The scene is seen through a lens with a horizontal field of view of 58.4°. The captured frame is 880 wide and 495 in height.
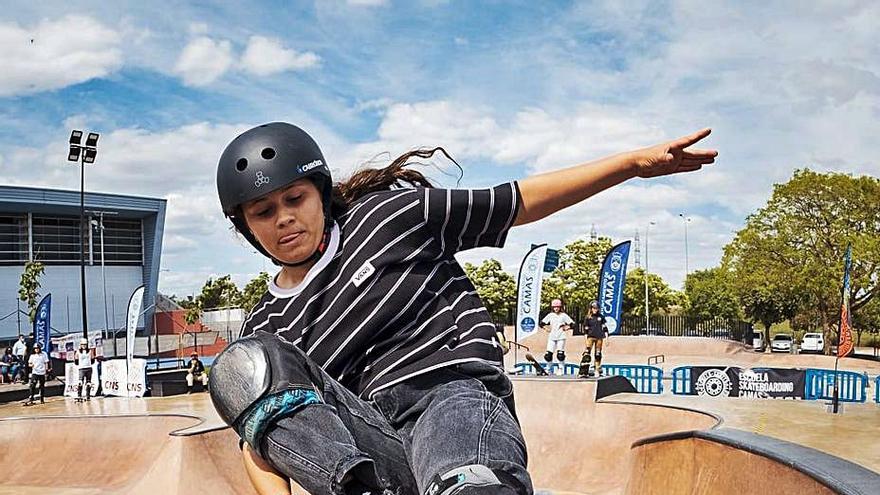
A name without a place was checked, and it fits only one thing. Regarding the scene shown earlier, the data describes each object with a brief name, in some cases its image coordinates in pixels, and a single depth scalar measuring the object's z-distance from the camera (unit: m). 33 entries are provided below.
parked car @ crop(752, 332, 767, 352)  47.62
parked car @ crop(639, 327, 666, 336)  51.65
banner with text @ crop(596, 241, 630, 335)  24.30
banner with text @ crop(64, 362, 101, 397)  22.72
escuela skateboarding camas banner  19.05
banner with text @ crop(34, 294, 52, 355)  25.23
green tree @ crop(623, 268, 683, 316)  60.66
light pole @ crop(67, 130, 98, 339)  32.31
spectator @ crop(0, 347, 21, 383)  27.72
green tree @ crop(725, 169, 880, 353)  34.50
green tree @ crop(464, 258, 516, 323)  59.92
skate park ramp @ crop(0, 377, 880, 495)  8.14
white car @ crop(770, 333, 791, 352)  42.56
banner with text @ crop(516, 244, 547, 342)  21.81
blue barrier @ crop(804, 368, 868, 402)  18.75
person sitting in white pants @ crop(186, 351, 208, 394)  22.75
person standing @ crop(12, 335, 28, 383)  27.06
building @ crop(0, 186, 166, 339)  52.97
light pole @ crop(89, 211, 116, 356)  55.03
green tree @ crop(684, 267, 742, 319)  61.19
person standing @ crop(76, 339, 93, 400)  22.33
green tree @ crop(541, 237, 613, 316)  58.19
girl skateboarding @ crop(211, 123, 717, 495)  2.18
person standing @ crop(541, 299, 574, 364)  20.34
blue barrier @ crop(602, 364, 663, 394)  20.73
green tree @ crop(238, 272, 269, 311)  69.19
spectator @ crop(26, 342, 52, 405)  21.30
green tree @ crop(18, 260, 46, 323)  42.69
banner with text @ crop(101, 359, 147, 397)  22.22
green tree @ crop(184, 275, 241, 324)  81.12
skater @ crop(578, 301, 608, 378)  19.59
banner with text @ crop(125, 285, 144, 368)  23.64
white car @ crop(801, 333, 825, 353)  40.62
